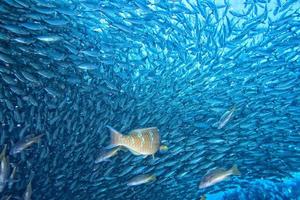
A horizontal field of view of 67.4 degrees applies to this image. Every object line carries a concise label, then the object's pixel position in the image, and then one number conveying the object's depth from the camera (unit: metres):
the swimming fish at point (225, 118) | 4.73
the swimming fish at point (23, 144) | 4.15
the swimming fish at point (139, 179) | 4.72
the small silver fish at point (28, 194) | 4.24
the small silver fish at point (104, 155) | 4.56
